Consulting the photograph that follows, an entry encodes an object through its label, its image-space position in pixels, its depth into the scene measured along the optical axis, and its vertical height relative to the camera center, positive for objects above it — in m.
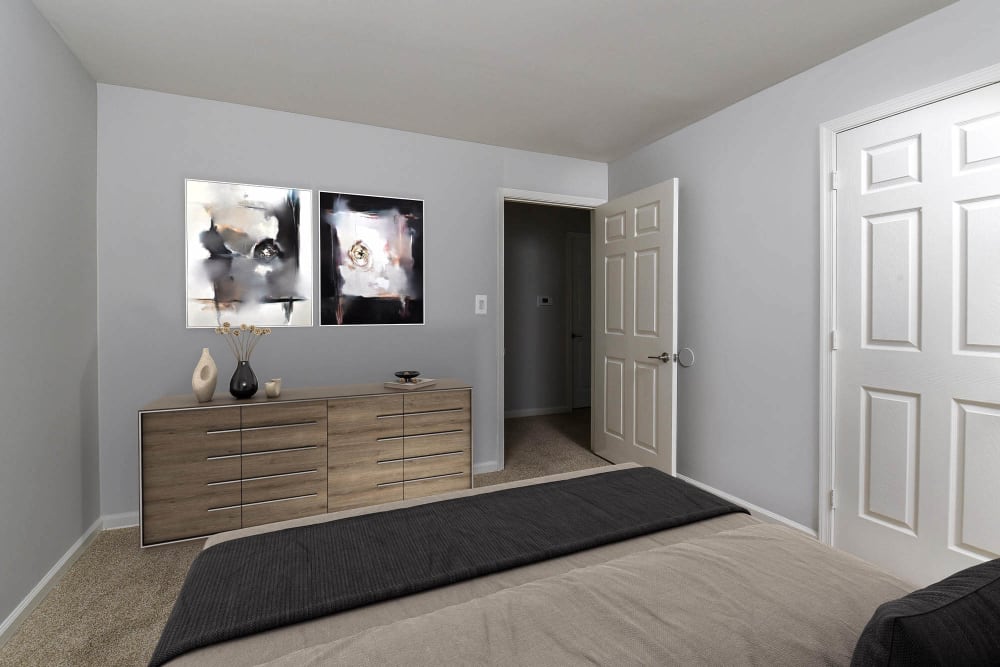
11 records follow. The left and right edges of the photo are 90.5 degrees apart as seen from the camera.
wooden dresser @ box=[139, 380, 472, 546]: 2.54 -0.71
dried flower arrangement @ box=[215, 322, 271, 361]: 3.08 -0.09
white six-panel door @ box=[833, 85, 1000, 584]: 2.01 -0.04
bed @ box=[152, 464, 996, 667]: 0.90 -0.58
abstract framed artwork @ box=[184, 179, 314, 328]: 3.01 +0.46
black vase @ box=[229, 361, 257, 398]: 2.73 -0.30
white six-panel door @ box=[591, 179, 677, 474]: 3.34 +0.01
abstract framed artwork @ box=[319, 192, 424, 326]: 3.33 +0.47
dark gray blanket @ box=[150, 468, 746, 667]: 1.06 -0.59
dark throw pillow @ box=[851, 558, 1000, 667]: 0.65 -0.41
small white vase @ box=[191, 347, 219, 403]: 2.64 -0.27
